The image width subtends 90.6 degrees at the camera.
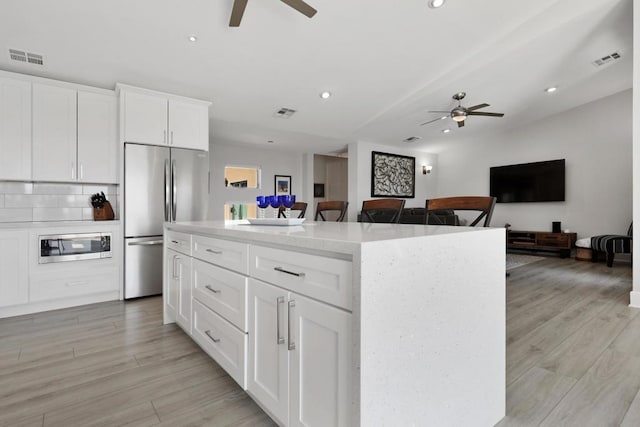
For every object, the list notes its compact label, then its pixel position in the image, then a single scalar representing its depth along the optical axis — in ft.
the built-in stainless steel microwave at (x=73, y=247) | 9.58
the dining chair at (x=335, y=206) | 9.50
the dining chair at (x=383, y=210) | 7.97
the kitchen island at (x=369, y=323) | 2.87
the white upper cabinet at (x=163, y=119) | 11.19
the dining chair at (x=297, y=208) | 6.67
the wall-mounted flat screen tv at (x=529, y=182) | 21.38
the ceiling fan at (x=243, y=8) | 7.81
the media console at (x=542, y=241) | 19.63
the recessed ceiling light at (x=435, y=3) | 9.93
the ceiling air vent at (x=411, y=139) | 23.19
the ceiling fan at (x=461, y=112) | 16.46
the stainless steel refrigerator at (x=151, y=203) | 11.07
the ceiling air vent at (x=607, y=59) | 14.30
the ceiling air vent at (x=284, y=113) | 15.96
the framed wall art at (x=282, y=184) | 25.30
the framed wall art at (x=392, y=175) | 23.34
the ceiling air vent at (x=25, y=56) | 9.36
